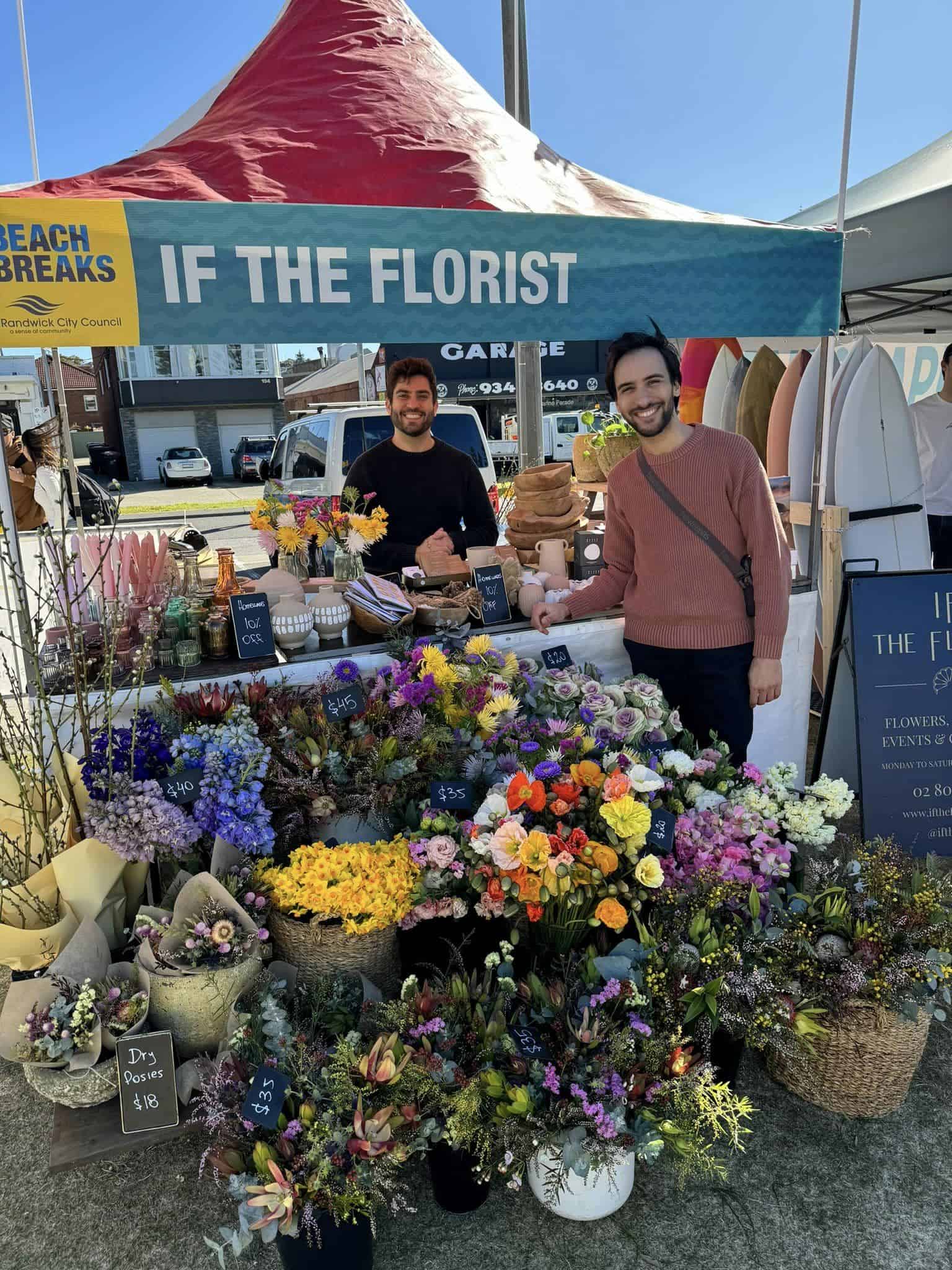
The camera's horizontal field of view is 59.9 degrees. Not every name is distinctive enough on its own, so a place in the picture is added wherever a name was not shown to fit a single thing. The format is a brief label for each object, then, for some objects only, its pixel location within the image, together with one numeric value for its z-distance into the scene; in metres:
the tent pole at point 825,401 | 2.73
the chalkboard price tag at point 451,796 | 1.88
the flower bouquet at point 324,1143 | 1.35
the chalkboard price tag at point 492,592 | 2.66
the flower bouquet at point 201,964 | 1.73
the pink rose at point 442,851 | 1.78
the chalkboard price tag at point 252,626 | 2.32
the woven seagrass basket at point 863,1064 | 1.72
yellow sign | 2.01
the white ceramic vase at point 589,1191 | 1.54
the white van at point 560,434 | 16.85
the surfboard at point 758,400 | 4.70
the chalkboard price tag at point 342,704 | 2.07
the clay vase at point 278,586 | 2.50
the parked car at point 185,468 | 25.14
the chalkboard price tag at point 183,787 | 1.85
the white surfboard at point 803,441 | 4.03
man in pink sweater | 2.20
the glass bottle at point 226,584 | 2.61
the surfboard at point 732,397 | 4.95
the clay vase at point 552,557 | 3.04
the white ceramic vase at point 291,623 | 2.40
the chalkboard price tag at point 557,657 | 2.54
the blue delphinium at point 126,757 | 1.88
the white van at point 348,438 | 5.39
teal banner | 2.18
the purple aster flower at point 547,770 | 1.83
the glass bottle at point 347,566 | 2.65
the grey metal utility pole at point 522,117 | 5.08
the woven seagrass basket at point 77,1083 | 1.64
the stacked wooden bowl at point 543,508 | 3.38
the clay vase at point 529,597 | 2.76
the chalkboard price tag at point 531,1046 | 1.51
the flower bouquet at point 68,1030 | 1.64
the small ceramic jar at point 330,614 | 2.52
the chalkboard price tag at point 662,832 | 1.76
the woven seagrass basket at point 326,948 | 1.85
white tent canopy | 4.27
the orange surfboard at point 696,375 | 5.51
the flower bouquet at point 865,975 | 1.69
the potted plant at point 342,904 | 1.78
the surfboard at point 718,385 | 5.10
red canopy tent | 2.41
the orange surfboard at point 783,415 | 4.37
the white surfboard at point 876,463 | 3.89
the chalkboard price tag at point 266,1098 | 1.39
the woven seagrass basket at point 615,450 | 4.04
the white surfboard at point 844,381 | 3.95
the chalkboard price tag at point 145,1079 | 1.61
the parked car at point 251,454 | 23.55
